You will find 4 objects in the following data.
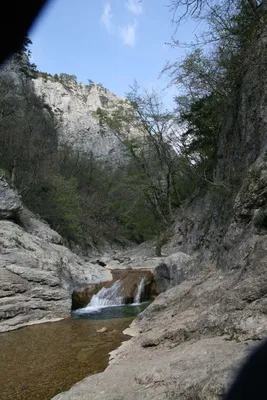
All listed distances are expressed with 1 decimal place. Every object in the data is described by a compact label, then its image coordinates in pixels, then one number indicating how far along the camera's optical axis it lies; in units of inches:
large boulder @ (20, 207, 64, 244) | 652.9
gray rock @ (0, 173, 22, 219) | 577.2
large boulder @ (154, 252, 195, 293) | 458.6
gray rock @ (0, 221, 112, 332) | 405.1
